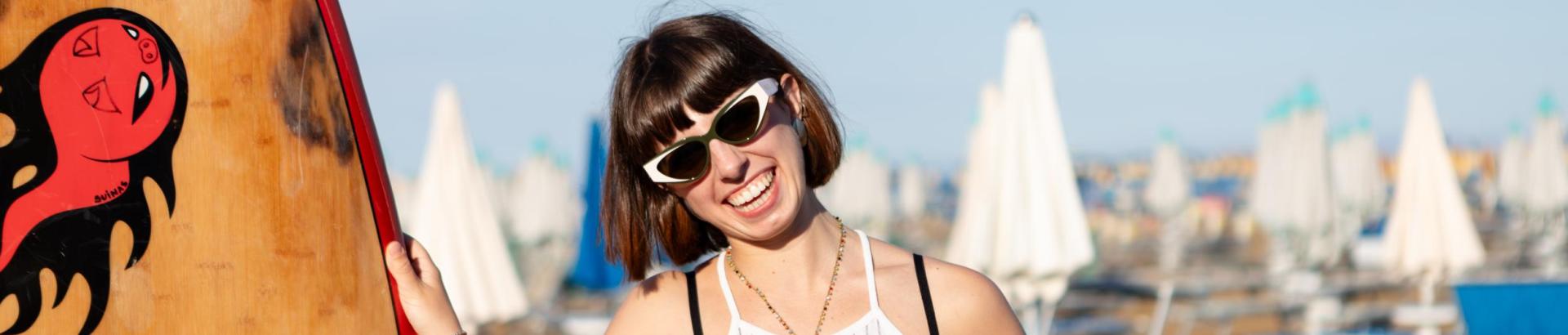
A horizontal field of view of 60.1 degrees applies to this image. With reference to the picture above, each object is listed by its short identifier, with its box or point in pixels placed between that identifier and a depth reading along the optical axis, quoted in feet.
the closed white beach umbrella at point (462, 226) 30.09
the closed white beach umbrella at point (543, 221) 55.11
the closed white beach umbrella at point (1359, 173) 59.68
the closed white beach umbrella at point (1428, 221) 34.63
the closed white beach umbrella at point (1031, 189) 25.73
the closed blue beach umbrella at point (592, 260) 31.89
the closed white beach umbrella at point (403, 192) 62.61
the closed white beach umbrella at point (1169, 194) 72.18
